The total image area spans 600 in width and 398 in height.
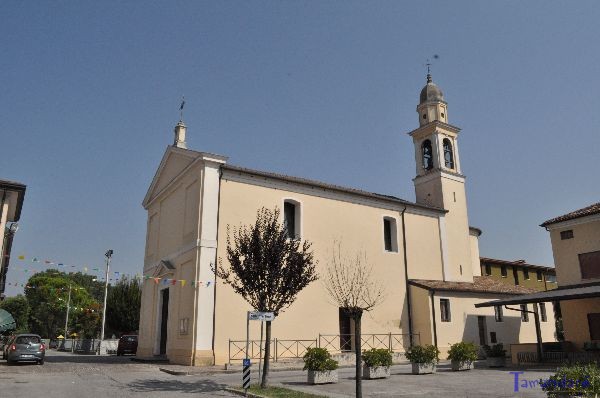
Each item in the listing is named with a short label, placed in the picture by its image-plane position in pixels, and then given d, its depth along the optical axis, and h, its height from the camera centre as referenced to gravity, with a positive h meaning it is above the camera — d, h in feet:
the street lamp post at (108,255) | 117.89 +16.69
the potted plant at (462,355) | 58.59 -3.85
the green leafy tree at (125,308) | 138.41 +4.40
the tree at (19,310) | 211.61 +5.67
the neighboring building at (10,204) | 60.64 +16.54
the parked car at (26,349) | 66.95 -3.68
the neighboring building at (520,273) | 124.36 +13.89
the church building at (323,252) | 66.85 +12.11
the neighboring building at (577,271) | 69.62 +8.17
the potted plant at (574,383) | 20.70 -2.62
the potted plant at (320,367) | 45.68 -4.21
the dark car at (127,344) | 96.78 -4.19
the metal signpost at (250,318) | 38.60 +0.46
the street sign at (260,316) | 41.58 +0.65
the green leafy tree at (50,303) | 222.48 +9.14
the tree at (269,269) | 45.50 +5.14
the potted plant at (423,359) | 55.21 -4.05
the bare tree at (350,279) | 77.41 +7.29
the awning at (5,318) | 104.83 +1.07
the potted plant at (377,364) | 50.44 -4.23
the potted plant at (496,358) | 64.34 -4.57
